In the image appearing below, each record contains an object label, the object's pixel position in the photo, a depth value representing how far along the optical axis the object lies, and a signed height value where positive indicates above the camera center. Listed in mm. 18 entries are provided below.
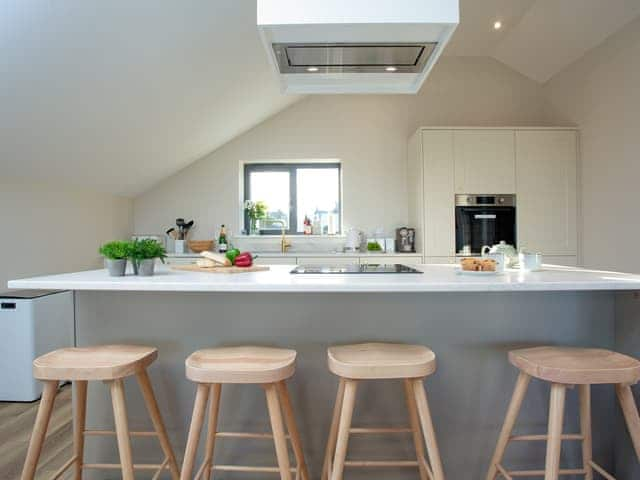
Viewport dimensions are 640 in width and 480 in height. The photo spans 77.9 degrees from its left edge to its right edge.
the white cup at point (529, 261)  1792 -109
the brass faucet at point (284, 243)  4188 -33
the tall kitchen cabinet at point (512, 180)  3643 +534
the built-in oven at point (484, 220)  3662 +163
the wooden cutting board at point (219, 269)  1798 -133
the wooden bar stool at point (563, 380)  1203 -443
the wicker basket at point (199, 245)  4039 -43
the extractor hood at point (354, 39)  1456 +804
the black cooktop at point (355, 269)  1789 -144
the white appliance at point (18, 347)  2561 -676
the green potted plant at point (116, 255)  1549 -53
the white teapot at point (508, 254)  1905 -81
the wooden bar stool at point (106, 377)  1258 -434
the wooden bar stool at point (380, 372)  1201 -407
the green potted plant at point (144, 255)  1567 -53
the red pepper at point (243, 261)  1938 -101
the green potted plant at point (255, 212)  4301 +307
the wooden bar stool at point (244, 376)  1202 -414
